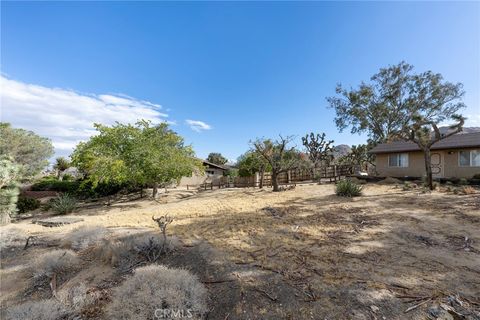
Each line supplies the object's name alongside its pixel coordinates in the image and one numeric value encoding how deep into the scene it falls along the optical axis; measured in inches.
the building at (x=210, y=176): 1149.9
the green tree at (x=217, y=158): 1781.5
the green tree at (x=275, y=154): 631.0
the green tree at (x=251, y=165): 747.8
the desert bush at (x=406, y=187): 511.3
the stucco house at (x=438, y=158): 626.5
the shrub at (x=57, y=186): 745.0
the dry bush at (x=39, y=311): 126.0
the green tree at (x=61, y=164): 1237.7
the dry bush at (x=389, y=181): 642.2
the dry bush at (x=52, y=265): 181.9
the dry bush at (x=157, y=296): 120.1
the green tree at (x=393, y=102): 1018.7
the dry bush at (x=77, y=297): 137.6
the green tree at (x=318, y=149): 1157.7
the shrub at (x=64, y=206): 501.3
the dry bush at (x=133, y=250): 190.1
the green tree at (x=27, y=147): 852.5
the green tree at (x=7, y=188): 383.9
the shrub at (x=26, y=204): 574.1
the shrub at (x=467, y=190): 436.3
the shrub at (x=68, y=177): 952.6
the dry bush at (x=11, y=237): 261.8
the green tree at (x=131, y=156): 480.1
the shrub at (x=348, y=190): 448.1
